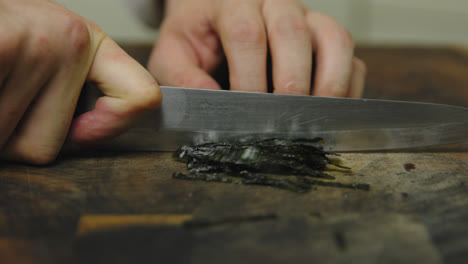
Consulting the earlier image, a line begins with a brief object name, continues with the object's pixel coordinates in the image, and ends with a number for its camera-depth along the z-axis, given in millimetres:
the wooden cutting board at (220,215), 372
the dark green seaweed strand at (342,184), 410
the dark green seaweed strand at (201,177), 416
